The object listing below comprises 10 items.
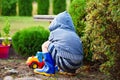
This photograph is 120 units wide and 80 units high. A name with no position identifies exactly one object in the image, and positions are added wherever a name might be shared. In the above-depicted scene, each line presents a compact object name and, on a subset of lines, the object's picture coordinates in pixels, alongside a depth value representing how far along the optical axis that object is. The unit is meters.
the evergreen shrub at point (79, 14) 8.14
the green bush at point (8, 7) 19.70
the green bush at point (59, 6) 19.67
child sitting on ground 7.20
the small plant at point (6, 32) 8.95
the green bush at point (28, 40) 8.62
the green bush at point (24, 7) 19.88
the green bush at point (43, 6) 20.04
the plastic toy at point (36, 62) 7.69
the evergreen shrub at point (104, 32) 6.64
